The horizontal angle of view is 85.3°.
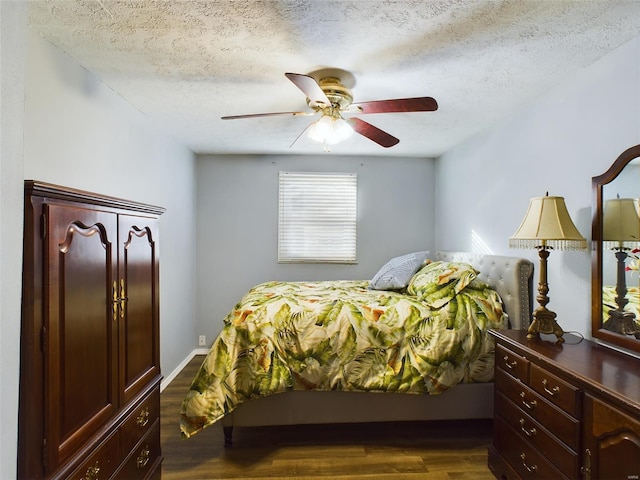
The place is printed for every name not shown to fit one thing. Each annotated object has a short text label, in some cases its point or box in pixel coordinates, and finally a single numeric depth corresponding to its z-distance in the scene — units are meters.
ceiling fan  1.92
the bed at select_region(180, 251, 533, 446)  2.19
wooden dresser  1.24
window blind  4.25
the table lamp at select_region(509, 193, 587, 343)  1.83
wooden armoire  1.02
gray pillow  3.06
